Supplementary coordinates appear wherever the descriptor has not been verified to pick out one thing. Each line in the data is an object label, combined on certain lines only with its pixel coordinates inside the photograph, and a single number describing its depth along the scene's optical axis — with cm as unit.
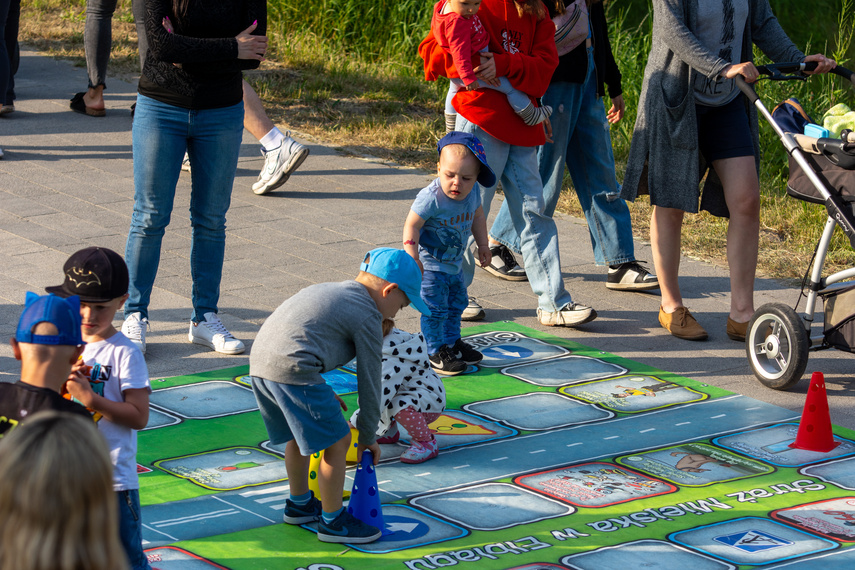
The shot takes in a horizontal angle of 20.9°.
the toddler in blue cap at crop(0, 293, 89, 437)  563
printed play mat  762
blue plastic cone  775
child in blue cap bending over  749
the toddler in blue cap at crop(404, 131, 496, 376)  1051
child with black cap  624
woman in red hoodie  1175
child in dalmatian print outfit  900
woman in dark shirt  1072
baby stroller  1049
